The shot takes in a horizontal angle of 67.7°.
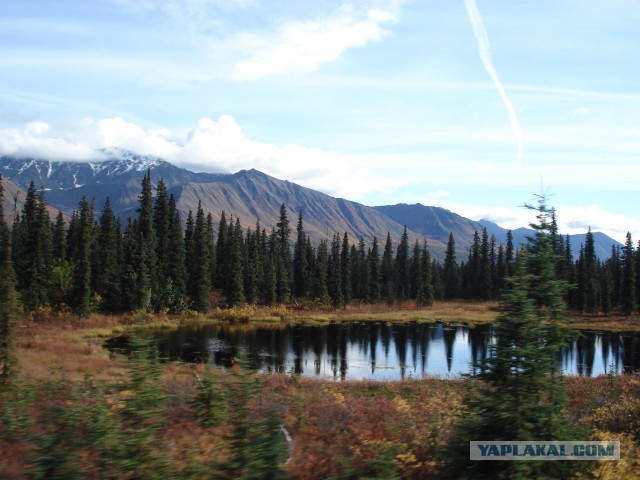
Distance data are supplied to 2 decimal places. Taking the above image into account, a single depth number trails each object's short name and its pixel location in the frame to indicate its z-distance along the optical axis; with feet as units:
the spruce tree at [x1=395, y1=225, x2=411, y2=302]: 433.07
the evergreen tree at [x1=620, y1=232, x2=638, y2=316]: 319.47
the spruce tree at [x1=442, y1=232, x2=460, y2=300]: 467.11
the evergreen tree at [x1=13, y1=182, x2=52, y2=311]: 217.77
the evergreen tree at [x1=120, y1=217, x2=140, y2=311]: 235.20
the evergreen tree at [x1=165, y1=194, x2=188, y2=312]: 259.39
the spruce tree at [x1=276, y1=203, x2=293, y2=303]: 334.24
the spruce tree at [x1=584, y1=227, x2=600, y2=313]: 347.97
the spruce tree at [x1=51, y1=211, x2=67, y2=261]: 271.49
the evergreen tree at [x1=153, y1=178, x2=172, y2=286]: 257.96
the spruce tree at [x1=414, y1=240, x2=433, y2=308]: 384.27
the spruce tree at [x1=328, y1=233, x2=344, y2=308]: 343.96
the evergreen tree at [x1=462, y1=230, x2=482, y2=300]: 440.45
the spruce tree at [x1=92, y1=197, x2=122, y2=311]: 243.19
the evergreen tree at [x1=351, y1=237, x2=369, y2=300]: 415.42
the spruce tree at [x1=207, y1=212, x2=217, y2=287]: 321.73
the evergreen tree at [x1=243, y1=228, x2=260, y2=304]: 313.94
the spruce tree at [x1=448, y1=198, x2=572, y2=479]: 29.27
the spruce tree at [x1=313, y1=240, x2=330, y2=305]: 339.77
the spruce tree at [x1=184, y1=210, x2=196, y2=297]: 272.72
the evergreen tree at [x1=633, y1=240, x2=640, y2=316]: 340.96
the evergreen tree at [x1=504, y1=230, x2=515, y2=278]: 427.33
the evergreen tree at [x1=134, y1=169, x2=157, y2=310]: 235.40
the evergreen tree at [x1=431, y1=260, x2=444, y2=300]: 447.83
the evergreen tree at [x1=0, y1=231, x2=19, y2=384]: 61.98
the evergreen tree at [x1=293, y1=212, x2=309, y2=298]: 368.48
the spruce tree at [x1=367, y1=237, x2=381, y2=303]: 399.03
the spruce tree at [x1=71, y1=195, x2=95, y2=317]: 219.00
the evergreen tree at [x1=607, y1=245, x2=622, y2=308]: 368.27
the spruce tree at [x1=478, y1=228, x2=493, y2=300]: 428.15
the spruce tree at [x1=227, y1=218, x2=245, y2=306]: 286.46
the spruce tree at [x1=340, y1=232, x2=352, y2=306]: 360.89
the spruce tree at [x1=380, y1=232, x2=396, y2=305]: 406.17
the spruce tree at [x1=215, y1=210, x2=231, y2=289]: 331.86
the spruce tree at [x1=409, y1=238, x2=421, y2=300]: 406.76
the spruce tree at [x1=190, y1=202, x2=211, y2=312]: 266.98
